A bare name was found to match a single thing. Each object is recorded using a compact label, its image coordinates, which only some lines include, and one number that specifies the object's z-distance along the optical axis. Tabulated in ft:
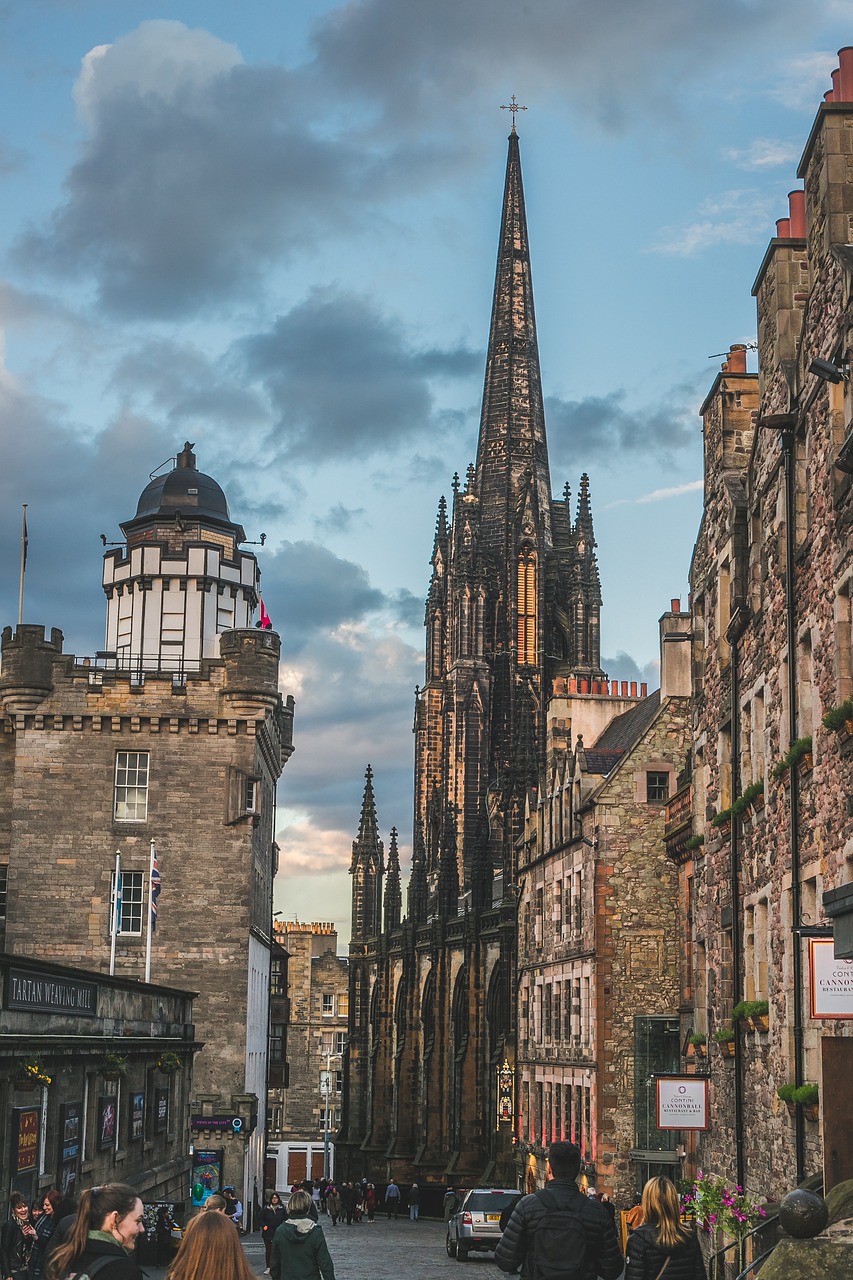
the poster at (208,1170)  132.46
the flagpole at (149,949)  132.87
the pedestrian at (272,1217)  92.32
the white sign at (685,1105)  81.71
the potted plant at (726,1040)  81.08
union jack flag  134.42
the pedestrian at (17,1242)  50.61
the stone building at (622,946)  137.69
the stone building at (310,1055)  322.55
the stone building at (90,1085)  68.74
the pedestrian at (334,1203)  180.94
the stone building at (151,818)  150.51
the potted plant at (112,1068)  86.69
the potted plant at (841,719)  56.13
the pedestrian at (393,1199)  212.02
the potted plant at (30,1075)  67.56
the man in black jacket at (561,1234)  30.68
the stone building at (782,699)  59.77
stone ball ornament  27.09
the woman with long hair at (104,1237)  23.26
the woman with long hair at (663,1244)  32.35
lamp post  305.32
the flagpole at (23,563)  153.99
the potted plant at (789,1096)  65.11
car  117.50
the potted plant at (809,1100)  62.72
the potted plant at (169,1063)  106.32
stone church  216.95
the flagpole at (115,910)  137.49
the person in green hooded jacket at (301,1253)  41.27
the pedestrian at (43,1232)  45.68
